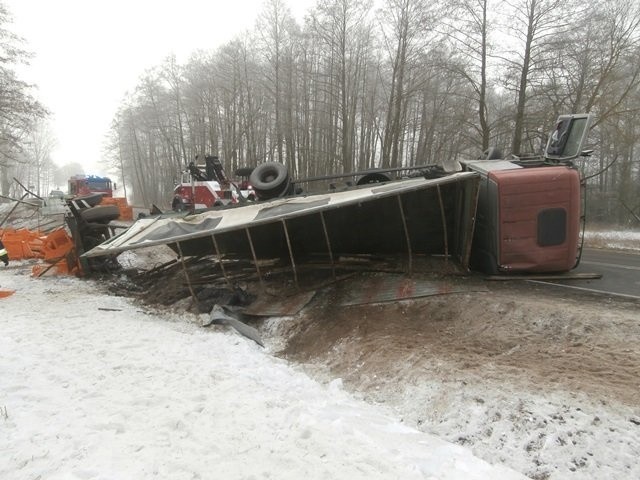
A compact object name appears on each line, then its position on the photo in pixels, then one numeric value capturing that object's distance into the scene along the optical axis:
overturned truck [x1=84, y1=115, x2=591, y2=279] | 6.66
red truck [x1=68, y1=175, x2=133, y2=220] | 33.94
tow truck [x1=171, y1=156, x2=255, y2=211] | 19.70
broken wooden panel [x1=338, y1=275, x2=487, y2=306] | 6.77
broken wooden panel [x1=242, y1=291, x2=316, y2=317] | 7.32
